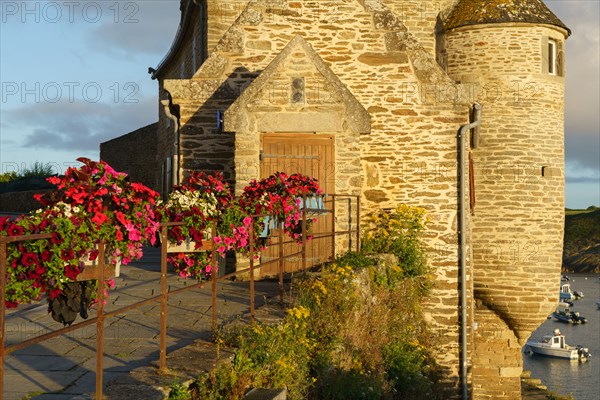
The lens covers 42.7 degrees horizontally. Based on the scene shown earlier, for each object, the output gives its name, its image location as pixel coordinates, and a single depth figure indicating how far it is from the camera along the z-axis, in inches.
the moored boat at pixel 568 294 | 3161.9
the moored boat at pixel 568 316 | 2780.5
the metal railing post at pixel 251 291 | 296.7
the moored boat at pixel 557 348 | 2185.0
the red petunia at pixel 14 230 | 174.5
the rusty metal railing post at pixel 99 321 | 184.1
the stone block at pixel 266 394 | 223.3
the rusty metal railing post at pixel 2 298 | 149.7
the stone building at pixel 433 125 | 504.7
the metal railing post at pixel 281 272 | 341.4
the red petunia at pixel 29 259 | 175.6
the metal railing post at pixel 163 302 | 221.3
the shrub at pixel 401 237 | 539.5
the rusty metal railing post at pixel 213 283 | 267.3
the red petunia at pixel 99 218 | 194.9
